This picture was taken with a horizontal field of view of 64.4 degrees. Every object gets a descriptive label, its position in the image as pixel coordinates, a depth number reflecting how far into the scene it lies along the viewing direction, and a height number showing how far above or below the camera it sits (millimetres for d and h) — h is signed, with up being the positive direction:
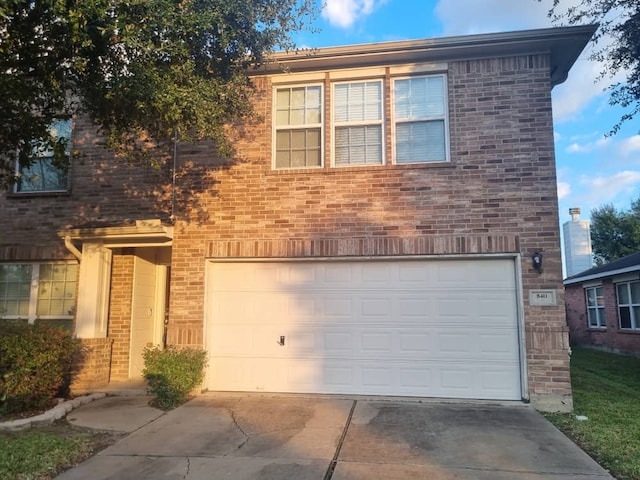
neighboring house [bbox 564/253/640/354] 16031 +330
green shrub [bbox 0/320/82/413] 7059 -710
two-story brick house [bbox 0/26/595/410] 8148 +1374
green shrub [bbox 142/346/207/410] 7891 -947
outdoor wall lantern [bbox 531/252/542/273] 7898 +831
